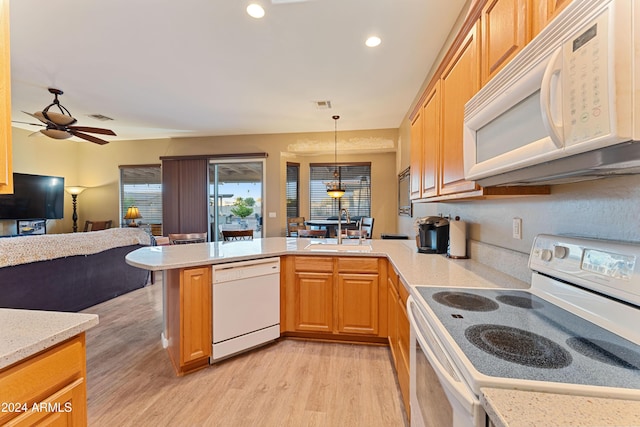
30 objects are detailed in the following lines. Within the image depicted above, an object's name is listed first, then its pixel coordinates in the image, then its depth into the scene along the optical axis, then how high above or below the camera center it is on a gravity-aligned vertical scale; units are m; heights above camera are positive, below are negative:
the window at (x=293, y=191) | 6.04 +0.50
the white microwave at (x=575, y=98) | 0.53 +0.27
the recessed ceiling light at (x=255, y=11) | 2.08 +1.60
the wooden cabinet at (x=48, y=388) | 0.72 -0.52
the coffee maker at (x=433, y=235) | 2.19 -0.18
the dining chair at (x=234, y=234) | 3.54 -0.27
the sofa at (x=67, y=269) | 2.57 -0.61
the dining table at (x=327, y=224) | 5.35 -0.23
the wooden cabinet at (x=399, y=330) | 1.57 -0.79
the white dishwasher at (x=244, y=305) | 2.12 -0.77
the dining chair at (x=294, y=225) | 5.50 -0.25
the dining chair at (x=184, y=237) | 3.43 -0.31
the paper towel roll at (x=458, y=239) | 1.97 -0.20
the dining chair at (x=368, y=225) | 4.79 -0.24
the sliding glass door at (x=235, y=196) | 5.71 +0.37
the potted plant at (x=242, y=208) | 5.80 +0.11
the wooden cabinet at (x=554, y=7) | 0.76 +0.60
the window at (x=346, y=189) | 5.98 +0.51
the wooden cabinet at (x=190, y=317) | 1.97 -0.78
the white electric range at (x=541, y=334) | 0.60 -0.36
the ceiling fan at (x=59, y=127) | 3.31 +1.16
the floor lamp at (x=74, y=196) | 6.05 +0.41
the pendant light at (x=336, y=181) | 4.99 +0.69
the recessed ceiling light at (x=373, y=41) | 2.49 +1.61
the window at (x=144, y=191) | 6.24 +0.52
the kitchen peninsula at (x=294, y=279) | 1.97 -0.56
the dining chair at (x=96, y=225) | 6.03 -0.26
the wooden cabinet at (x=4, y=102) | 0.83 +0.35
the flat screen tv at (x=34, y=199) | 5.02 +0.30
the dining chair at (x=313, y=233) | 3.67 -0.29
